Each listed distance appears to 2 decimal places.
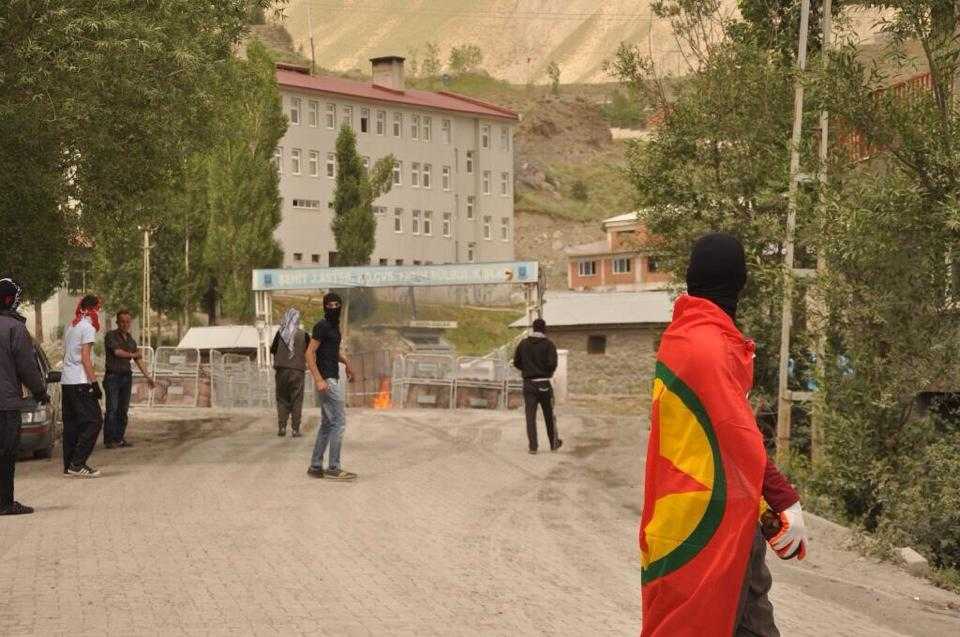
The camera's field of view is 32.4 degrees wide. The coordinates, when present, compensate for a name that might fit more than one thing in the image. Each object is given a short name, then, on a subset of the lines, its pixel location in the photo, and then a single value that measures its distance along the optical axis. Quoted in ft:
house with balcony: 379.76
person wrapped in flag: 17.01
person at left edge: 46.11
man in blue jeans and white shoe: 55.16
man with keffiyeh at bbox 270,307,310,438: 81.82
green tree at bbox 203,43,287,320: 261.85
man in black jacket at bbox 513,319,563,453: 72.59
